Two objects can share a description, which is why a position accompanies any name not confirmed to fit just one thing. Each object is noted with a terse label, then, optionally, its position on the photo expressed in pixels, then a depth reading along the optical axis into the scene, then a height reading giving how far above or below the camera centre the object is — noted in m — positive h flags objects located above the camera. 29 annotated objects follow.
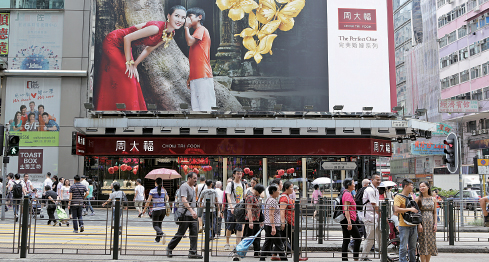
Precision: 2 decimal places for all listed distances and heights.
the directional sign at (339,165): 18.47 +0.23
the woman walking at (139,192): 19.15 -0.88
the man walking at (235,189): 11.33 -0.44
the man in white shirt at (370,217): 9.32 -0.93
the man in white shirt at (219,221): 10.02 -1.08
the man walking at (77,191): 14.06 -0.62
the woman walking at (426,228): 8.38 -0.99
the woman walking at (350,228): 9.27 -1.12
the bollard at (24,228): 8.95 -1.10
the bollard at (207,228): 8.73 -1.06
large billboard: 23.88 +5.68
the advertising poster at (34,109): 23.88 +3.05
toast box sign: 23.62 +0.44
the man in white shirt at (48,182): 19.50 -0.50
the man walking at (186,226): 9.29 -1.09
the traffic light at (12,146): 16.03 +0.80
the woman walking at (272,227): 9.09 -1.07
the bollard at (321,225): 10.55 -1.30
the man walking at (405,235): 8.21 -1.10
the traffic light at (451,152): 16.31 +0.67
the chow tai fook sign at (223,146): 23.53 +1.21
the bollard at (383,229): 8.74 -1.07
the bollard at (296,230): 8.73 -1.09
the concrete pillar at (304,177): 23.82 -0.30
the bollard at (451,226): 12.73 -1.48
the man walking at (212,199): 9.37 -0.67
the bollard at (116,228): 8.90 -1.09
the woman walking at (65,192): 16.84 -0.78
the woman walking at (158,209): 9.74 -0.88
